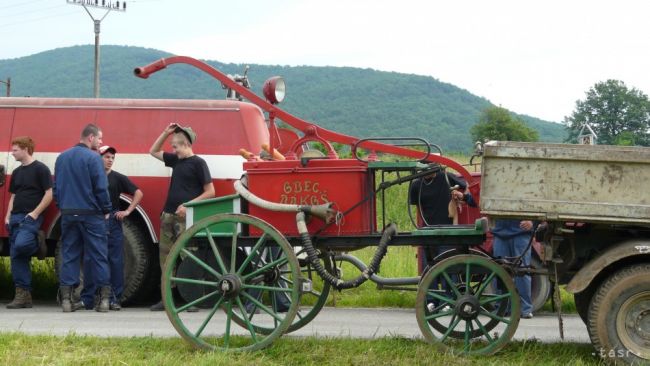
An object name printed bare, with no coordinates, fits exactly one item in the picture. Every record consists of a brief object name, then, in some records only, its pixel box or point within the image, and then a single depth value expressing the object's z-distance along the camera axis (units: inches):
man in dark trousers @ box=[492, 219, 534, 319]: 398.3
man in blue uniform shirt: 406.0
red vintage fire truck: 437.1
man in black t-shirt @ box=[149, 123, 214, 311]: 403.9
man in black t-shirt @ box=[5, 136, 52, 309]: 422.9
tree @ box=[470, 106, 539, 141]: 2741.1
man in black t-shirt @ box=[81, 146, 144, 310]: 427.5
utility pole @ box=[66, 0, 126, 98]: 1606.8
